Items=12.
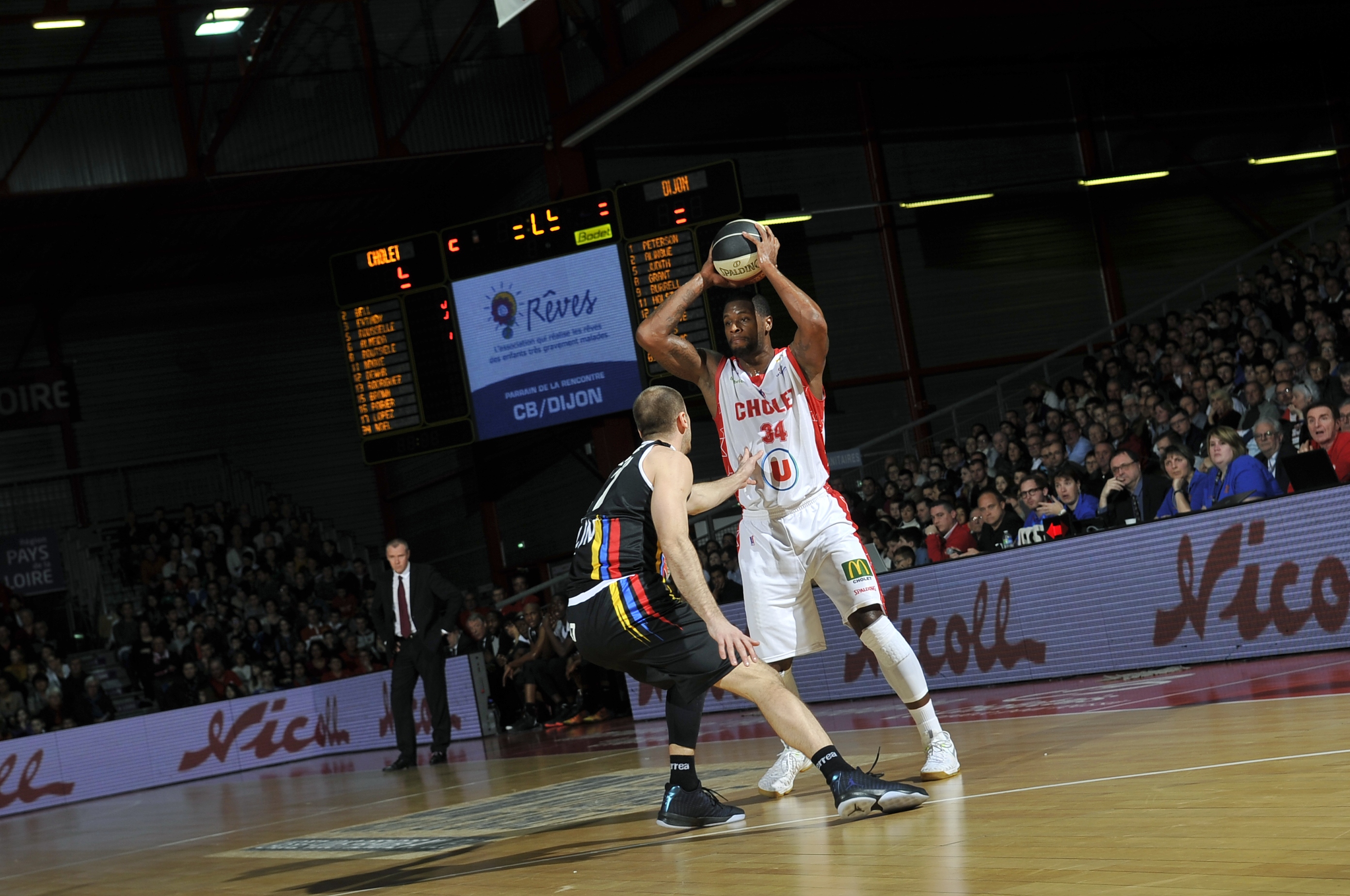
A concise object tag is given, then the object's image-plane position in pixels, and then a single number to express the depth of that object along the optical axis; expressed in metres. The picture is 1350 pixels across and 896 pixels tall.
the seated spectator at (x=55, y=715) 18.61
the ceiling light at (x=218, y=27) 18.25
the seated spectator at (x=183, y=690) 19.05
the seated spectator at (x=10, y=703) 18.80
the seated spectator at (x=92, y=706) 18.88
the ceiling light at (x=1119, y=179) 23.16
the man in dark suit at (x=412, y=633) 13.04
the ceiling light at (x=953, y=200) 22.39
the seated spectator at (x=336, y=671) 19.20
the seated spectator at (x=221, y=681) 19.73
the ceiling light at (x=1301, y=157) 23.95
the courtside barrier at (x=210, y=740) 16.48
